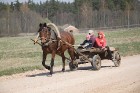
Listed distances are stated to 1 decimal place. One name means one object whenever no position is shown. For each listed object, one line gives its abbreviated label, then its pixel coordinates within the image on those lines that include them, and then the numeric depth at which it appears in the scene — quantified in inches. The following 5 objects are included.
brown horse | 684.7
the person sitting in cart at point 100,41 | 772.0
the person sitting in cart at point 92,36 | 772.5
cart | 753.6
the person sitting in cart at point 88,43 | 780.0
